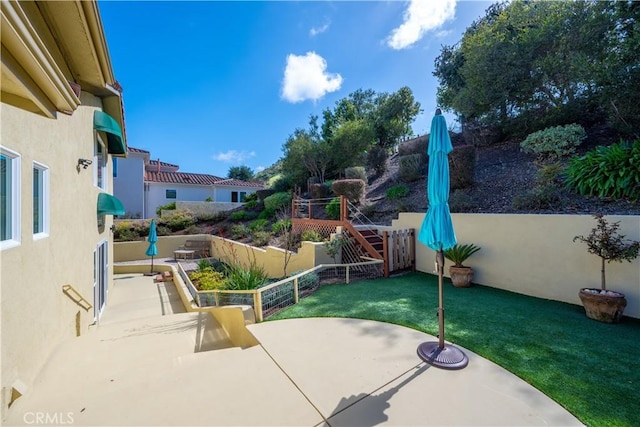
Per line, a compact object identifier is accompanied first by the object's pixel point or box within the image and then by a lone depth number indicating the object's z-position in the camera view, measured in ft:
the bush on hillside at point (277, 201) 61.16
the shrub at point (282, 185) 70.86
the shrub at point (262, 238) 45.24
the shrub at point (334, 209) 42.27
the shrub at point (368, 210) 44.04
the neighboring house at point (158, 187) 72.64
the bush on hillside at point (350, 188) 45.39
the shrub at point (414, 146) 57.00
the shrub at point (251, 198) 75.90
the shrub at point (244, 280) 24.08
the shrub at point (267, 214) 61.26
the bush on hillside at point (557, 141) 33.78
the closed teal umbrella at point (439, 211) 12.67
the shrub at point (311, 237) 36.50
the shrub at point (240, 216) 66.22
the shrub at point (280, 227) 45.59
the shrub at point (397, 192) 45.11
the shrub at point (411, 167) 49.08
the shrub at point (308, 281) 24.91
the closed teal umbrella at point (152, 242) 44.16
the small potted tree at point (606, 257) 16.06
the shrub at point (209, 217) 69.82
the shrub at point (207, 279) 28.70
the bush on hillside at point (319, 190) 51.47
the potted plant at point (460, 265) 24.26
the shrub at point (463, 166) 38.09
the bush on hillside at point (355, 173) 55.35
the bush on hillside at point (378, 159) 64.20
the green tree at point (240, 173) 144.23
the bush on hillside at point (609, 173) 21.45
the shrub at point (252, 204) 70.64
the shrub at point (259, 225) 53.98
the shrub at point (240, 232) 54.24
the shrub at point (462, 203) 33.14
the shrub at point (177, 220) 64.43
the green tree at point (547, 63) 29.43
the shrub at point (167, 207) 72.81
